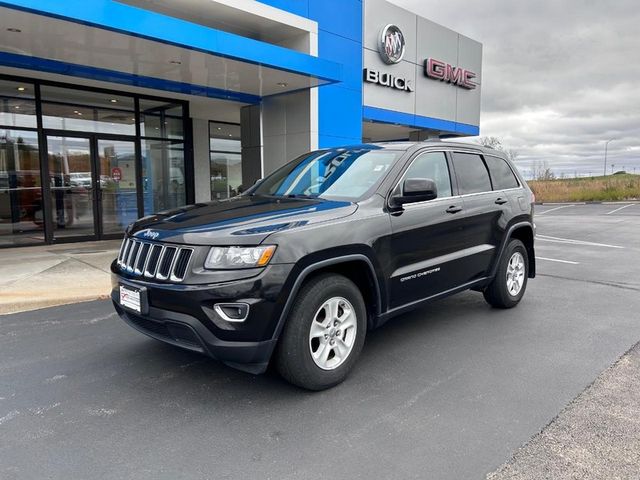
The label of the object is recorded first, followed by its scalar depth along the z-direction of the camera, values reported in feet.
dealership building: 26.78
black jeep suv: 10.39
